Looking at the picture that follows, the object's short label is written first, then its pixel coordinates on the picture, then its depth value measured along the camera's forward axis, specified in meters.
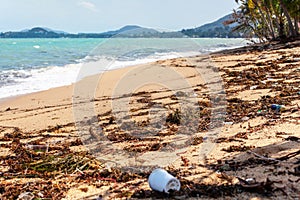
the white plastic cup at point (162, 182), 2.59
